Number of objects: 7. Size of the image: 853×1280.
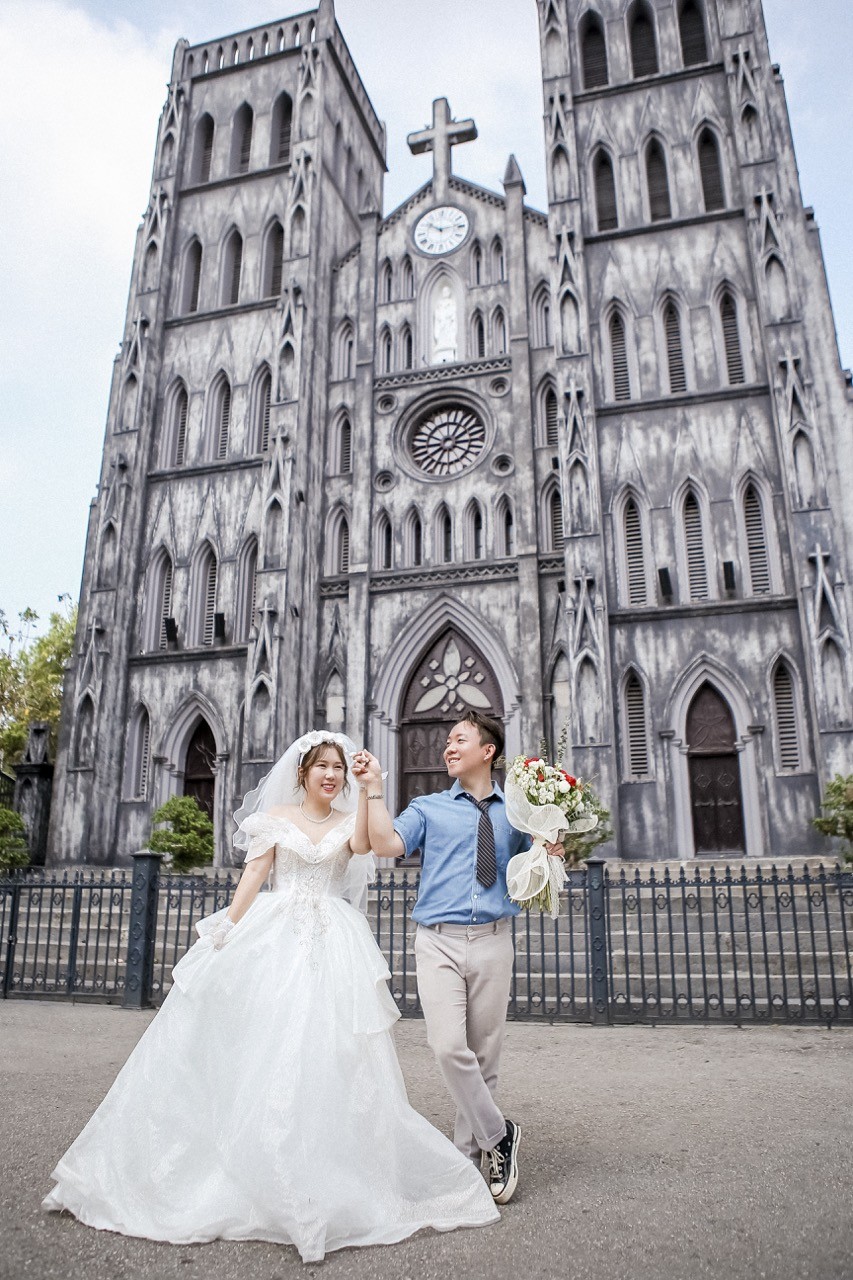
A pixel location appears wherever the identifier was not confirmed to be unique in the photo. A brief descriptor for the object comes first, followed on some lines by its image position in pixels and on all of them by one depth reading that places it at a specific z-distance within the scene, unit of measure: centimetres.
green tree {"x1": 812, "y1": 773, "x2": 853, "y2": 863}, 1357
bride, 313
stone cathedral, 1616
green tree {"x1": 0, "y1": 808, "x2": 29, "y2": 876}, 1683
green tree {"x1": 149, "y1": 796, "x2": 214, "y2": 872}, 1592
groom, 354
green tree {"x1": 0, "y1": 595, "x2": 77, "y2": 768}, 2962
